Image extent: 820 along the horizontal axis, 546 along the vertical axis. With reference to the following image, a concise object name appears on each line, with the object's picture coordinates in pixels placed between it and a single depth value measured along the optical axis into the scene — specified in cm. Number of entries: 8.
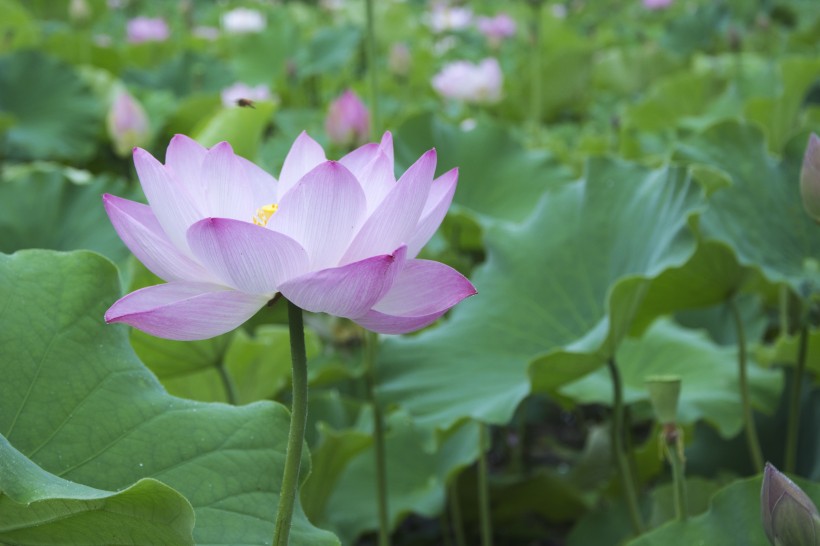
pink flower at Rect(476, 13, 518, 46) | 799
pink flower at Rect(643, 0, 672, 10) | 1074
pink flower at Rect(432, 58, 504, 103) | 595
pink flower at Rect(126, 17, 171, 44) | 809
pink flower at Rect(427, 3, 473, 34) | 962
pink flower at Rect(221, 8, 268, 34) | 914
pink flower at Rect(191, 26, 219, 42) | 976
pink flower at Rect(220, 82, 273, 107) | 527
